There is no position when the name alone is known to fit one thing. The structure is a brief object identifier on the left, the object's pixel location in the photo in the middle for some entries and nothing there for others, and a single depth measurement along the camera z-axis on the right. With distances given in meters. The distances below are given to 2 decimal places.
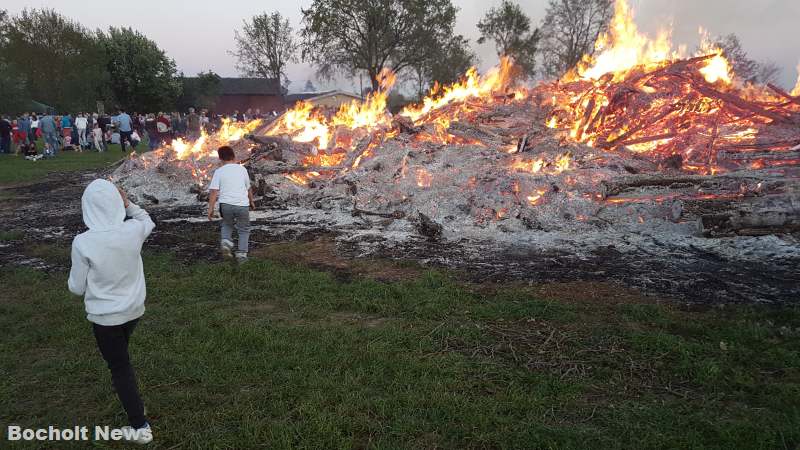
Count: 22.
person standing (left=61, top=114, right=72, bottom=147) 24.23
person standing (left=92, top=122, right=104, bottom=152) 24.48
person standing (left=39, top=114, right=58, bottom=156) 21.45
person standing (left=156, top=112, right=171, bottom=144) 20.56
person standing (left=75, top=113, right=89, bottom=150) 24.59
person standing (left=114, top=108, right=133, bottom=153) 22.41
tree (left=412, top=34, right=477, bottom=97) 39.00
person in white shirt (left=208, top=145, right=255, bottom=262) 6.74
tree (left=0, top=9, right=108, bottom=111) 37.53
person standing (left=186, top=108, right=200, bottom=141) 21.34
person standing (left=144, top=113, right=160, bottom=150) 20.44
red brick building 63.38
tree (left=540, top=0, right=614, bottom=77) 43.62
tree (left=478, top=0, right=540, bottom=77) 46.06
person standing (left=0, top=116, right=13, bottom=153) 21.91
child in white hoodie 3.00
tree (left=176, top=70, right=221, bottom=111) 49.26
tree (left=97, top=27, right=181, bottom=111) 39.72
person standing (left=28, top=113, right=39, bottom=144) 21.99
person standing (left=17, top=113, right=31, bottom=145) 21.34
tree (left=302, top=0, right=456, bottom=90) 36.19
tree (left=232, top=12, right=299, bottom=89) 53.59
